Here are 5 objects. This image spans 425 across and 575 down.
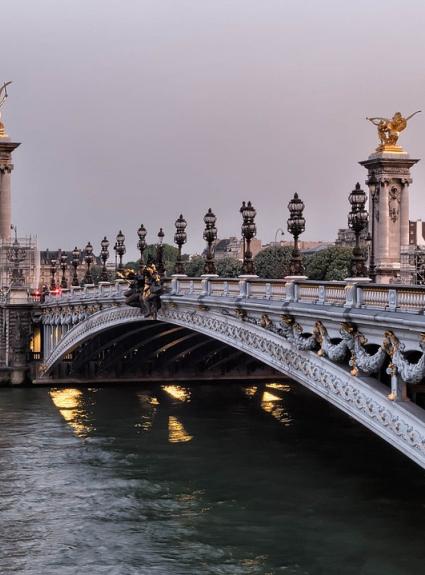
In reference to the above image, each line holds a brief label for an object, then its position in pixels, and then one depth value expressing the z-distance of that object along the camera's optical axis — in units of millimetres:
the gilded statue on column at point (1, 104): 98494
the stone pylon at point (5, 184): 96062
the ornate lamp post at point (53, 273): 86188
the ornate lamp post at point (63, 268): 84750
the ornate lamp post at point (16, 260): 80875
